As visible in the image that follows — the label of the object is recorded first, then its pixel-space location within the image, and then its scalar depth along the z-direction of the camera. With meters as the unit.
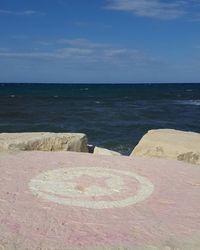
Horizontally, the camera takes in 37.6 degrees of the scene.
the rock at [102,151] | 5.12
